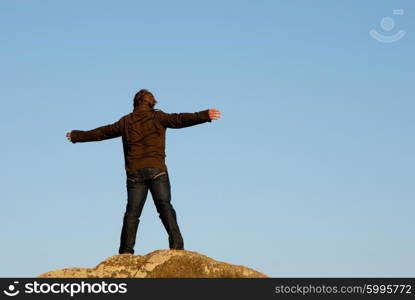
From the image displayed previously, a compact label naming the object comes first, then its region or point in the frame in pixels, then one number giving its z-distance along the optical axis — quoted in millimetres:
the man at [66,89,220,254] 17750
